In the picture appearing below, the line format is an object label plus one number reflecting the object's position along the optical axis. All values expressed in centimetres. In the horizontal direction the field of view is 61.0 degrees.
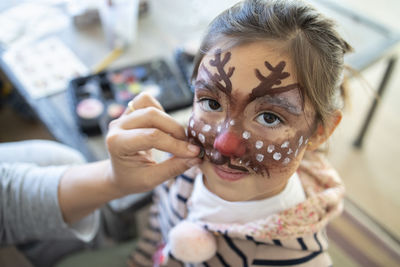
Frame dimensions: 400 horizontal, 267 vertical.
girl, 54
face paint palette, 113
